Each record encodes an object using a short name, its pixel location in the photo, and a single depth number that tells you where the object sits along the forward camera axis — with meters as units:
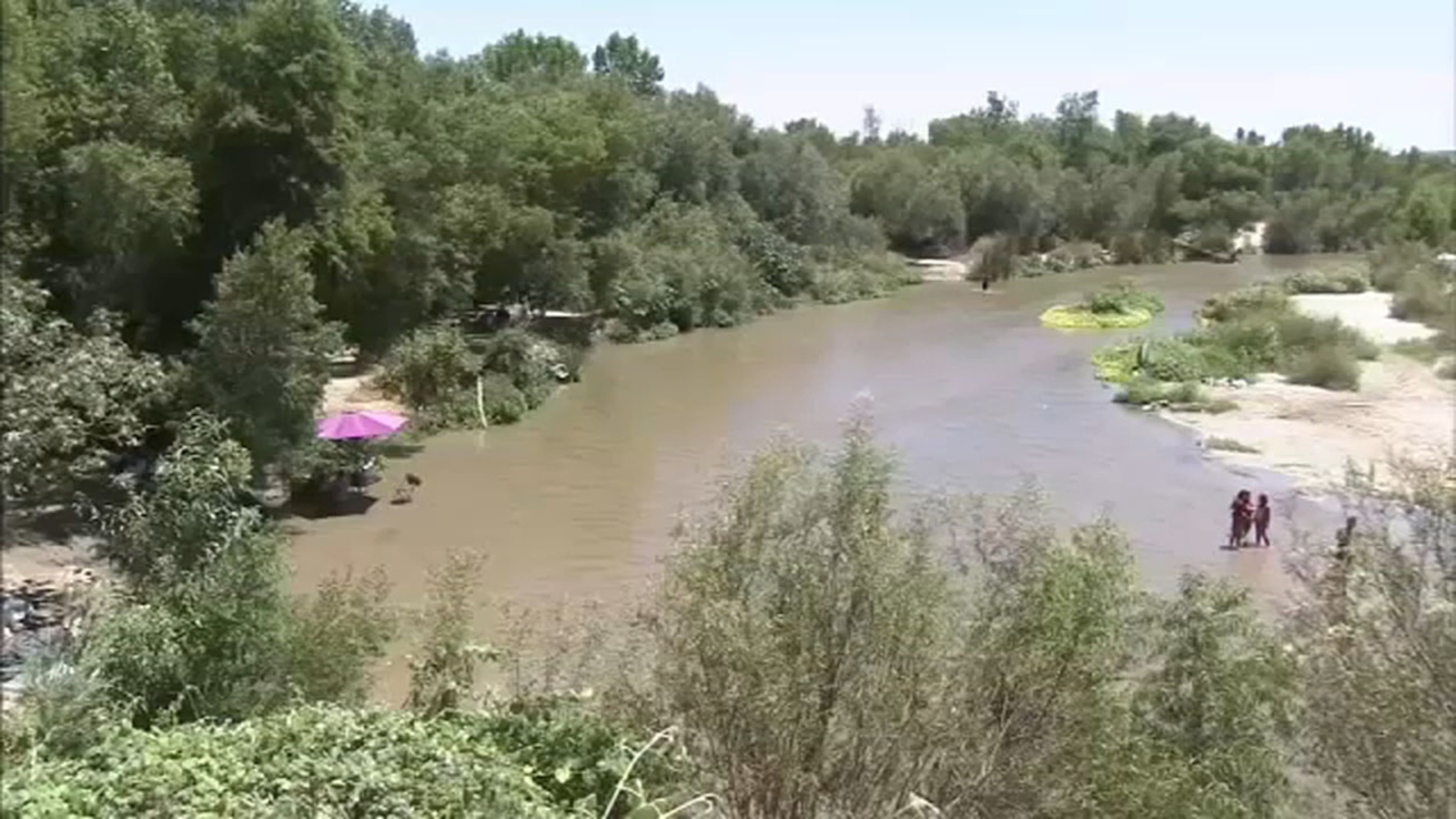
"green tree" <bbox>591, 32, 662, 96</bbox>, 99.38
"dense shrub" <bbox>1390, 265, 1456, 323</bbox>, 53.84
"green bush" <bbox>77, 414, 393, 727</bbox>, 10.46
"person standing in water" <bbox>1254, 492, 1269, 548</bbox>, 23.53
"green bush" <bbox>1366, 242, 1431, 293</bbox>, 64.94
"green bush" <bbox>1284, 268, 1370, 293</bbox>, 64.75
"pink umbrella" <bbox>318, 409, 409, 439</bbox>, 23.49
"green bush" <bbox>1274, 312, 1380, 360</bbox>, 43.00
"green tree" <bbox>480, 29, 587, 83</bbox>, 78.00
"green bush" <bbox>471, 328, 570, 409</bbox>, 34.66
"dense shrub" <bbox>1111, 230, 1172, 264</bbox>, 83.69
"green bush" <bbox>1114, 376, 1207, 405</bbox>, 37.41
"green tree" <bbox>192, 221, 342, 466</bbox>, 21.31
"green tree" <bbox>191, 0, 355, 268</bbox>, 23.80
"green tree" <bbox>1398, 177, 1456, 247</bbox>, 74.56
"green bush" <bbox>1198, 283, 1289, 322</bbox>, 50.19
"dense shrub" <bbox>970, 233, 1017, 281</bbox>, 71.69
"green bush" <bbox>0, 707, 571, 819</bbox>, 6.87
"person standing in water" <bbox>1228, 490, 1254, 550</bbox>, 23.59
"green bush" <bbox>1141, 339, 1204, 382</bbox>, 40.91
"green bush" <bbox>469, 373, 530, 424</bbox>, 32.53
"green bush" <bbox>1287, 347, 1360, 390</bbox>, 39.06
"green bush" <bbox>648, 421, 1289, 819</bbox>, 8.95
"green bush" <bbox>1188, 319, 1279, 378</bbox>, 41.69
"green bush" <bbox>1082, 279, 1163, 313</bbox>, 57.12
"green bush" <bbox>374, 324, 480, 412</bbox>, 31.62
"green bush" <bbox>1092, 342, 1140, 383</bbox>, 42.00
